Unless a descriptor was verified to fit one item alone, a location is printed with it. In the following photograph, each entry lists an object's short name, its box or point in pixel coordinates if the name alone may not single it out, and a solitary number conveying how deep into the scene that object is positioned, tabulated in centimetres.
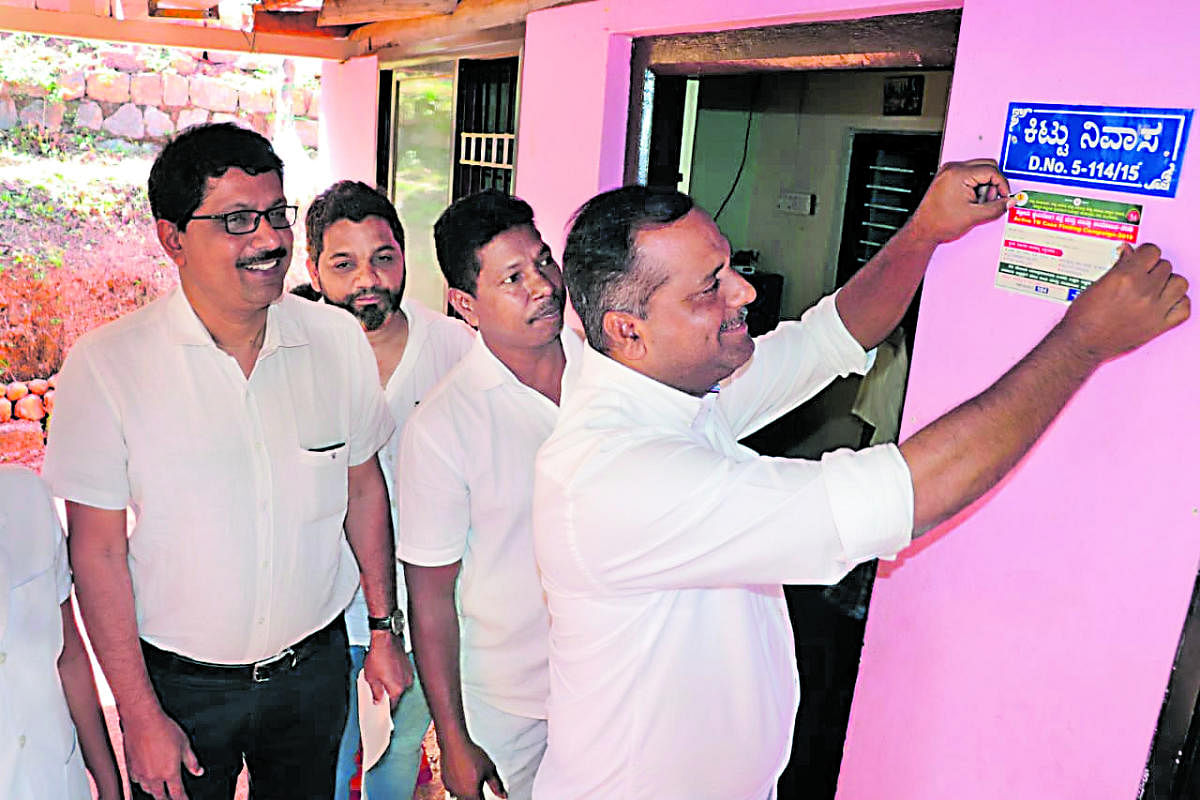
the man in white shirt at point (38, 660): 139
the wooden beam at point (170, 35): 459
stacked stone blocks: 749
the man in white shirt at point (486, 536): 186
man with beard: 239
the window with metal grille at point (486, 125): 401
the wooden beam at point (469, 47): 380
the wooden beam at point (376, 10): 405
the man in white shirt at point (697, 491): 118
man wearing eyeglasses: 177
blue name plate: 148
